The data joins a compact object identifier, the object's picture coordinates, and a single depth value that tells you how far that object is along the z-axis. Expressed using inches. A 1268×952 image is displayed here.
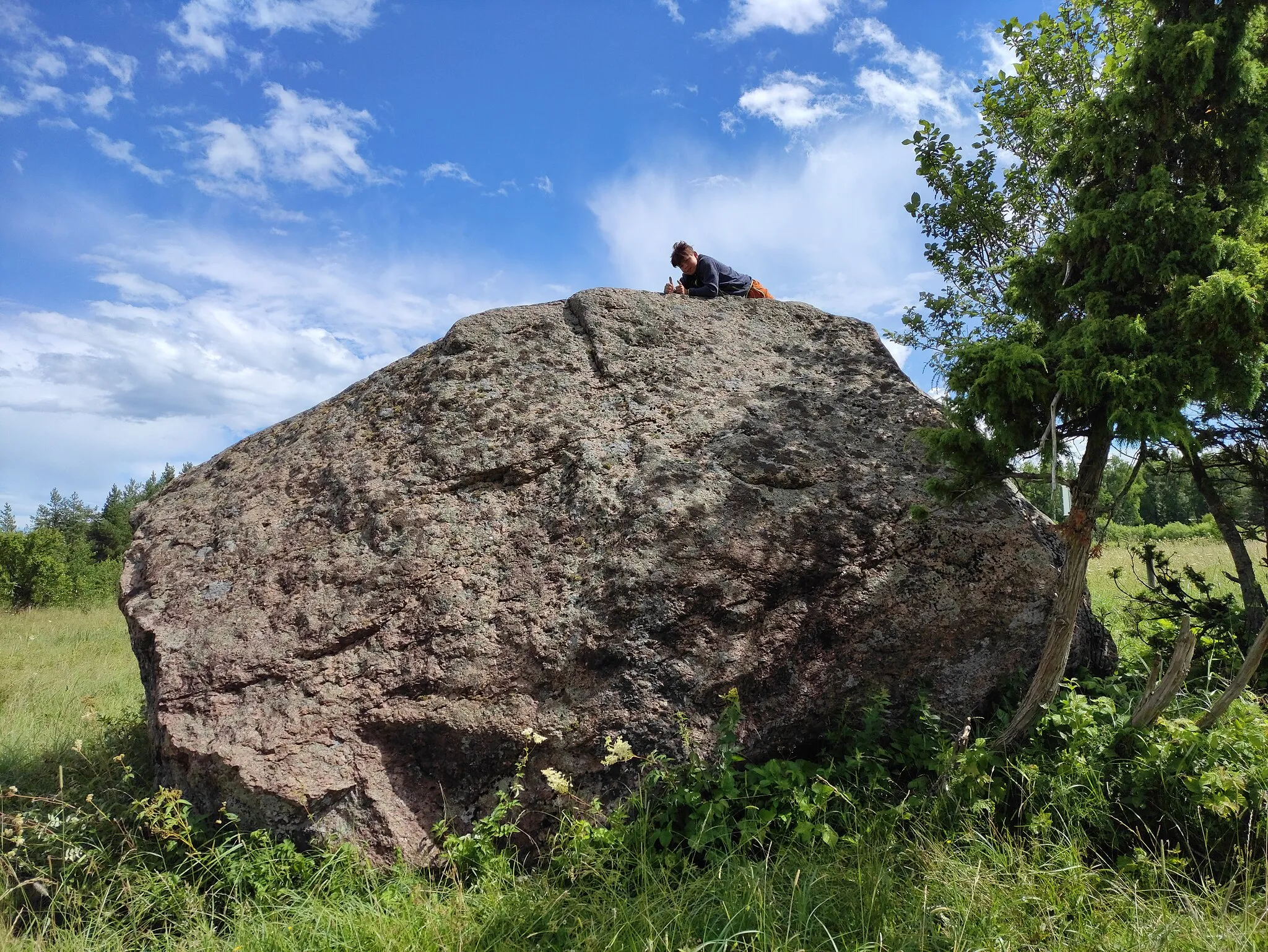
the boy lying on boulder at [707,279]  289.7
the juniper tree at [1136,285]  151.4
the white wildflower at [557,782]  152.9
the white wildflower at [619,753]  152.6
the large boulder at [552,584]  168.2
